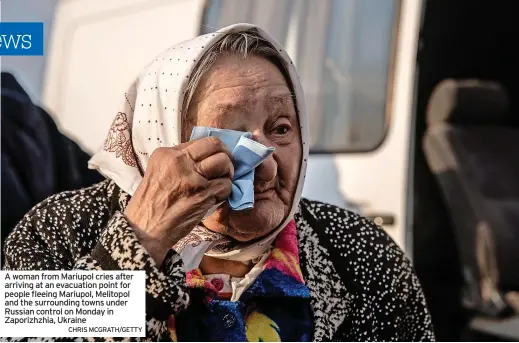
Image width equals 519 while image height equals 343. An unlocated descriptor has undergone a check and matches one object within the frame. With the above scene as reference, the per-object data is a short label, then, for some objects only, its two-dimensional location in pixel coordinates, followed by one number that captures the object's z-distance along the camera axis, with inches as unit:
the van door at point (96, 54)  64.2
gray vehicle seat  116.6
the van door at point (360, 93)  79.4
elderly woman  51.6
